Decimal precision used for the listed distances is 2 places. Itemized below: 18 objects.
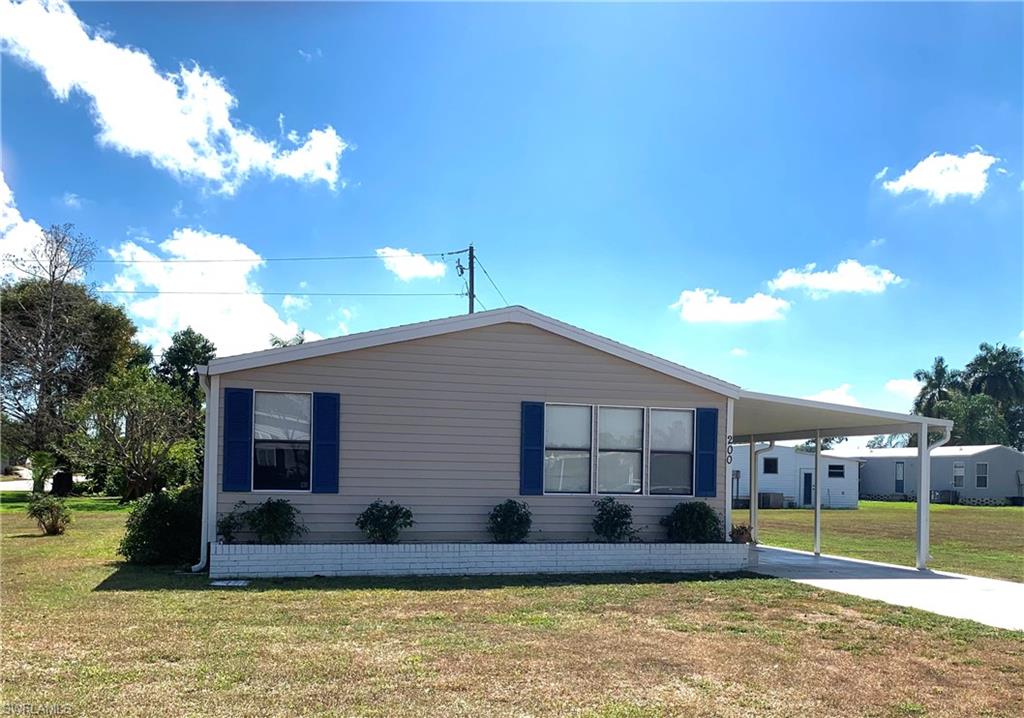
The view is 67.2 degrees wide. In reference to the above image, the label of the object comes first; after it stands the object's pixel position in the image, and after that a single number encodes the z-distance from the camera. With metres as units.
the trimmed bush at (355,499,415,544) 9.43
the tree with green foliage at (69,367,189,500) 23.34
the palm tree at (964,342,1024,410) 61.28
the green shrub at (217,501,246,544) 9.12
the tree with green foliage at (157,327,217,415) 42.28
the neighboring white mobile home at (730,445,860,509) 35.41
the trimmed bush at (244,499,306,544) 9.03
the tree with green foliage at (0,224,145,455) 28.86
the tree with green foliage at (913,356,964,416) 61.25
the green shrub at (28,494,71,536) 13.34
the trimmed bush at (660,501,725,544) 10.43
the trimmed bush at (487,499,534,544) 9.85
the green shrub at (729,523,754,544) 11.23
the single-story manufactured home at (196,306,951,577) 9.28
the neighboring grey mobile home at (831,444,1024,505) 42.50
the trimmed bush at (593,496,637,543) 10.23
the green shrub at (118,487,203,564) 9.60
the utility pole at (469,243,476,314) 22.23
